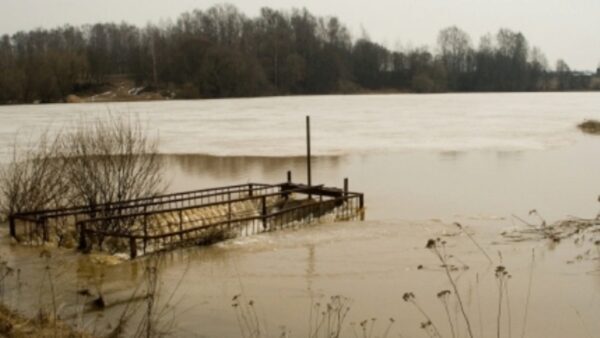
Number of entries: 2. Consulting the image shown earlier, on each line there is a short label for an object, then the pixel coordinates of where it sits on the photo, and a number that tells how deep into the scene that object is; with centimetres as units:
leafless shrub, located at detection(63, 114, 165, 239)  1566
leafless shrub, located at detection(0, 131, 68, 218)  1612
